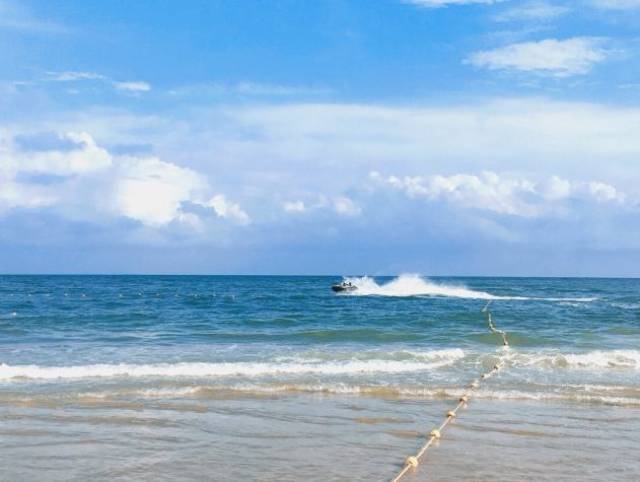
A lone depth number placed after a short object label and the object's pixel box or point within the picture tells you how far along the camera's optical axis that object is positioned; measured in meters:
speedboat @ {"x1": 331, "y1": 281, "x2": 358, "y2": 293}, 62.98
